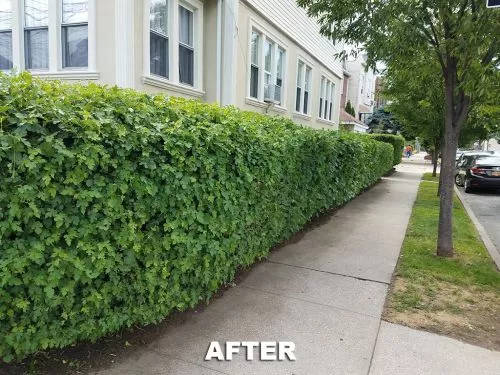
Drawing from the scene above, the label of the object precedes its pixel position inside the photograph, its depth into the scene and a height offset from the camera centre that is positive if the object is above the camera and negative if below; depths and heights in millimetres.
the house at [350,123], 28409 +2117
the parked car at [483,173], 14695 -685
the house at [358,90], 41719 +6719
